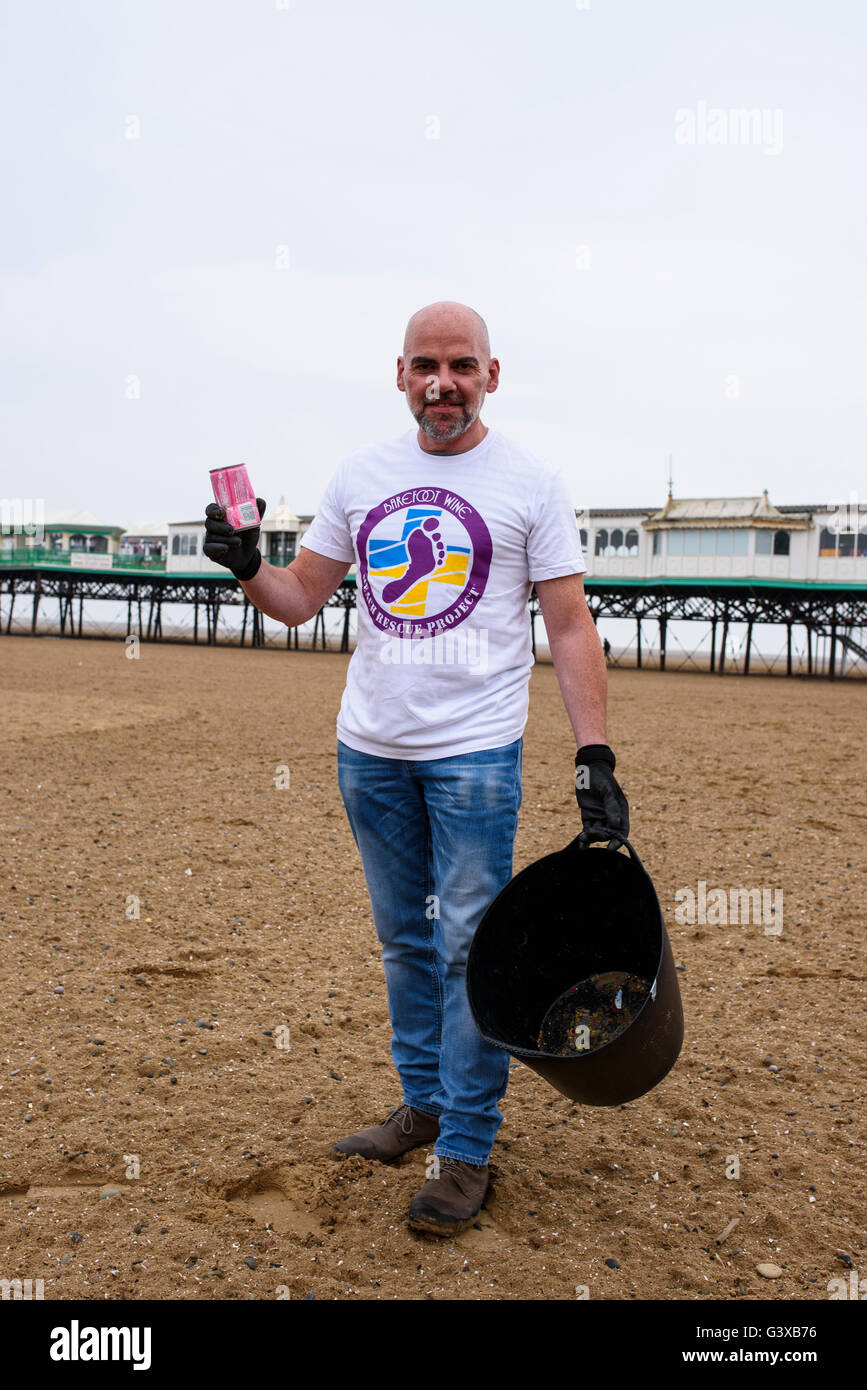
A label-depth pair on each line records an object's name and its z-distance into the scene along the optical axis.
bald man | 3.24
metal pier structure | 44.22
